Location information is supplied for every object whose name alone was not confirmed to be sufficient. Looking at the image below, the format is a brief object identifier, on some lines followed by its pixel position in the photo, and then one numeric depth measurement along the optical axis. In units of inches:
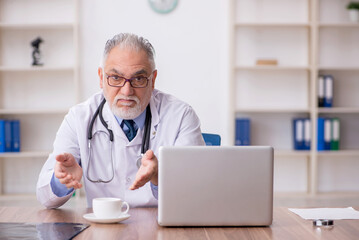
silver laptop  59.0
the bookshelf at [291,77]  198.7
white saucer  62.1
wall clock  194.4
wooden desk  57.2
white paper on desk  67.0
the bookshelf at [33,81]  194.5
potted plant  193.5
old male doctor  84.9
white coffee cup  63.3
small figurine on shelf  187.5
